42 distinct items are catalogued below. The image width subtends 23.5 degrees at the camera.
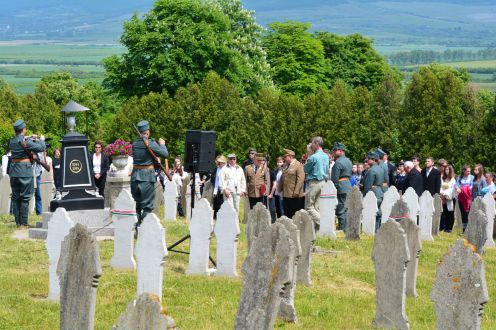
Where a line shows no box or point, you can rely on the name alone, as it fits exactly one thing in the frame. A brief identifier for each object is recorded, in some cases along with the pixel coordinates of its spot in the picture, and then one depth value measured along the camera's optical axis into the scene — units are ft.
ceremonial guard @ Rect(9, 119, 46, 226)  76.89
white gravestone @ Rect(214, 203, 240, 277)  57.00
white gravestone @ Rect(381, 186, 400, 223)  82.99
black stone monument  73.36
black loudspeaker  65.05
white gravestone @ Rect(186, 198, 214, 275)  56.49
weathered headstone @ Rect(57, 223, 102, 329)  39.42
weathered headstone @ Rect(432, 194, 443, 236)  87.66
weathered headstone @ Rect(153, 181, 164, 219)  94.27
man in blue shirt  78.48
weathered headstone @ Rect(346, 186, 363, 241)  77.05
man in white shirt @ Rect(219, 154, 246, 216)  86.38
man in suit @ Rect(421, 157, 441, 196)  90.48
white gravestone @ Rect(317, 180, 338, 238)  79.10
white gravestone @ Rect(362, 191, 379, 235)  84.17
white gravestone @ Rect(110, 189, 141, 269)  58.13
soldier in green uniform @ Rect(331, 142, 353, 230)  81.92
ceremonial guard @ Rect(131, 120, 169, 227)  67.31
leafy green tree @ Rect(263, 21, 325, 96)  281.13
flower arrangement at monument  91.61
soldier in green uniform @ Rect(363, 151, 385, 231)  86.74
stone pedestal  88.99
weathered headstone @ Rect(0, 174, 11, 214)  91.97
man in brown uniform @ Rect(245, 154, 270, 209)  88.43
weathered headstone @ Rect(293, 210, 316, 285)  53.78
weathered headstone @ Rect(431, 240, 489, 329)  37.76
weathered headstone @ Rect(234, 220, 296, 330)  38.04
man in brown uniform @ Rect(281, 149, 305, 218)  80.90
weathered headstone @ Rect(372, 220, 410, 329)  46.09
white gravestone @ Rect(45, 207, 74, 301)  49.03
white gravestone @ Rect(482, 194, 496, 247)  81.25
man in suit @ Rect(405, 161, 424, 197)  88.02
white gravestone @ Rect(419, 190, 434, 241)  84.43
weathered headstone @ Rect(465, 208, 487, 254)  63.72
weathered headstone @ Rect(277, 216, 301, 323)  48.08
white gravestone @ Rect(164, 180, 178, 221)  92.63
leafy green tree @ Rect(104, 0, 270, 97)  229.45
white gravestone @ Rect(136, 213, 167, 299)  48.78
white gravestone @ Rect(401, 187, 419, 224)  81.71
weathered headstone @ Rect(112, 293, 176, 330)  31.37
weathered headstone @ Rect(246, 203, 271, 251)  54.80
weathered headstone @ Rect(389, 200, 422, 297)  54.44
